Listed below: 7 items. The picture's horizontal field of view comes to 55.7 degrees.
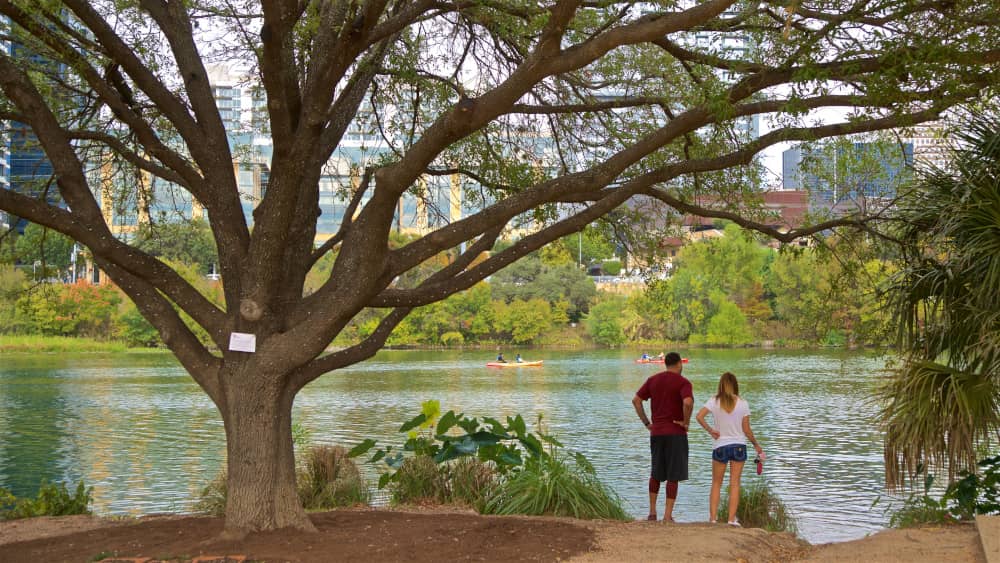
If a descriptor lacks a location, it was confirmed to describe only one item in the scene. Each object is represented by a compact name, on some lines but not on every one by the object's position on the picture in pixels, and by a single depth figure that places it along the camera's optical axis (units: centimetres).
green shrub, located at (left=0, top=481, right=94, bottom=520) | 927
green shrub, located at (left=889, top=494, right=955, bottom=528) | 819
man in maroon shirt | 862
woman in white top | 839
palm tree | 733
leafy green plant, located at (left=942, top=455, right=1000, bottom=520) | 770
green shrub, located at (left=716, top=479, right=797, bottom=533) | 928
